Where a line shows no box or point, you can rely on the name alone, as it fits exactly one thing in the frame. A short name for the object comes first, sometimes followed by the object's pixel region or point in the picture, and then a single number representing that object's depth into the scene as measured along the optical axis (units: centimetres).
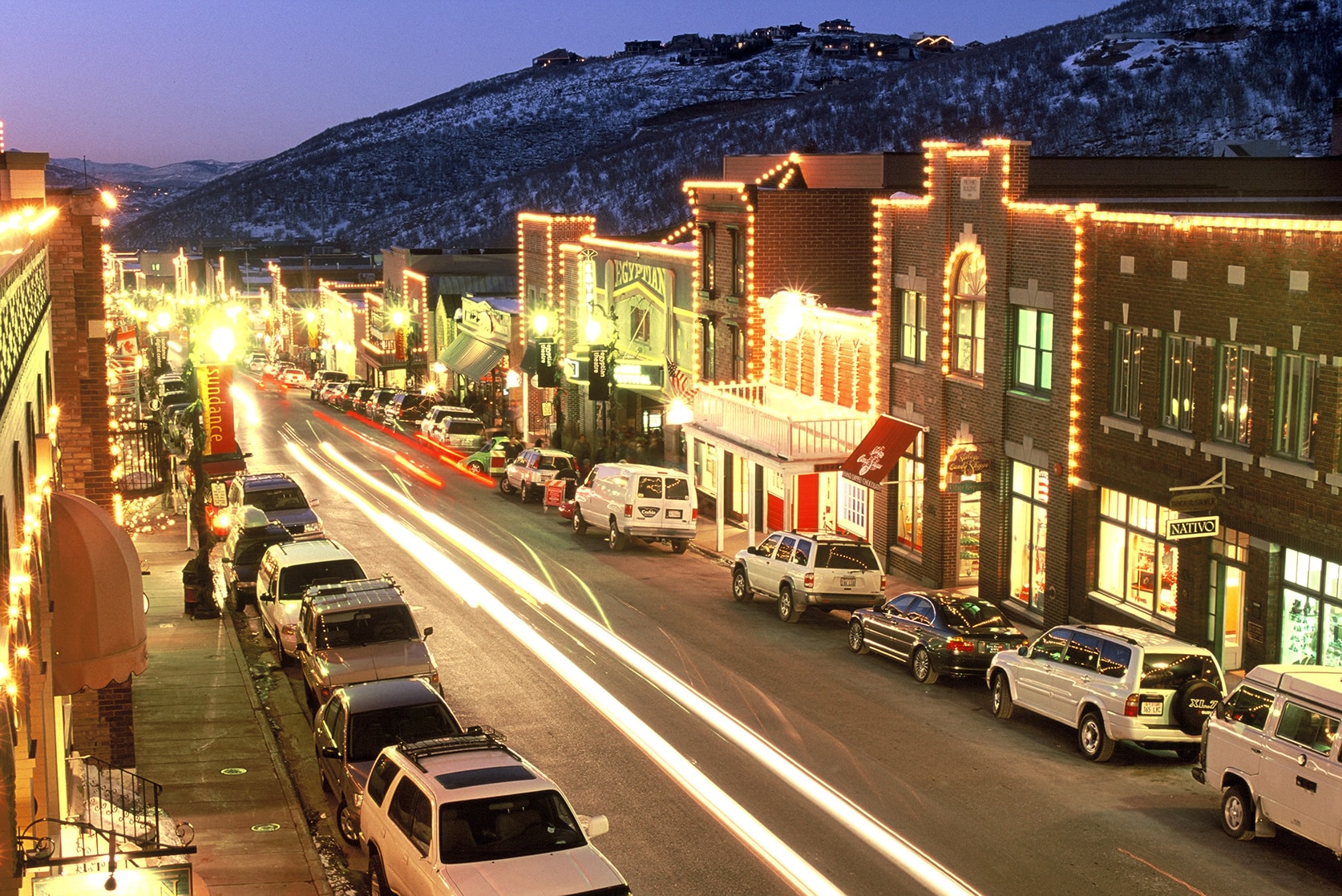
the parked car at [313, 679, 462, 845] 1864
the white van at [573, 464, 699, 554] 3934
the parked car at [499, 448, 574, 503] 4900
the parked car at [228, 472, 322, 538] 3803
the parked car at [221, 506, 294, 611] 3325
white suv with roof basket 1388
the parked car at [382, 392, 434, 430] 7538
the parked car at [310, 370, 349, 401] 9578
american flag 4966
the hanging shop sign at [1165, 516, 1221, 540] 2484
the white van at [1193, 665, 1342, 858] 1661
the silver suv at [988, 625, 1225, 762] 2086
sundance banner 3534
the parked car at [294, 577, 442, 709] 2320
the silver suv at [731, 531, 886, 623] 3047
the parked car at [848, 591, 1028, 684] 2573
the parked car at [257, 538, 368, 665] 2778
